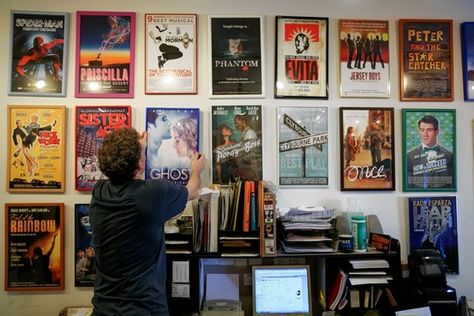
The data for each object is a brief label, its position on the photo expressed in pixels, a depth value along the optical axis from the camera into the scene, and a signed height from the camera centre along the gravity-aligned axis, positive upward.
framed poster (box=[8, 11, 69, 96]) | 2.02 +0.75
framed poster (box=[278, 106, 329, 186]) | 2.05 +0.15
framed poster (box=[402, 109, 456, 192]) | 2.10 +0.12
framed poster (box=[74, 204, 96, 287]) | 1.98 -0.51
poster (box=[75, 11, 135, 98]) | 2.04 +0.74
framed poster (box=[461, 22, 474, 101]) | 2.14 +0.74
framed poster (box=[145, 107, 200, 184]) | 2.01 +0.17
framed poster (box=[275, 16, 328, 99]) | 2.08 +0.72
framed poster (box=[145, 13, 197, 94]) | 2.05 +0.71
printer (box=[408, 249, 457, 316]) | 1.76 -0.67
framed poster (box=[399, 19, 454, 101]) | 2.12 +0.72
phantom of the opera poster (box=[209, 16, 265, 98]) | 2.05 +0.71
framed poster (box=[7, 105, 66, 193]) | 1.99 +0.13
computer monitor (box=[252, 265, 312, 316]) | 1.77 -0.69
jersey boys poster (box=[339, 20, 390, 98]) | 2.11 +0.72
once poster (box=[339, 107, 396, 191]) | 2.07 +0.13
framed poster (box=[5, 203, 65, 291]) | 1.96 -0.48
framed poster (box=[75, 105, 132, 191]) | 2.00 +0.24
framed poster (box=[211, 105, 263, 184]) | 2.02 +0.17
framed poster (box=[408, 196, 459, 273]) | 2.07 -0.38
